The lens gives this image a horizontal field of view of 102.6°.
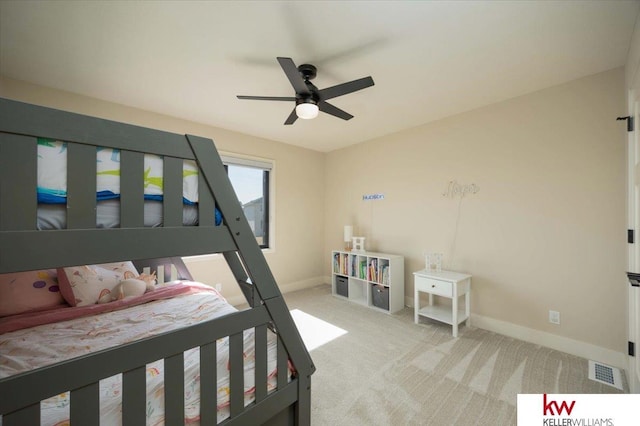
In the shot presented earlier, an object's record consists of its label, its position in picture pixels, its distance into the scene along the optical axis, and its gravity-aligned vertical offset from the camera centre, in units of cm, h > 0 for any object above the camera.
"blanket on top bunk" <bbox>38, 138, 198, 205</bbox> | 68 +12
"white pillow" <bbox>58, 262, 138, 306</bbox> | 185 -52
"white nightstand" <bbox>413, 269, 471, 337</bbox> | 253 -82
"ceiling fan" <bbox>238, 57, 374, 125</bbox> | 173 +89
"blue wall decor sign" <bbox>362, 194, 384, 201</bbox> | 372 +24
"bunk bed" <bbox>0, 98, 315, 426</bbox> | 63 -12
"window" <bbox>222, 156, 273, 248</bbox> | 358 +37
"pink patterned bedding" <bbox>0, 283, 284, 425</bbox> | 86 -66
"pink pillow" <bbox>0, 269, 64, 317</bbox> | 168 -54
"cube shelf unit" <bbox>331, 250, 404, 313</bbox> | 318 -87
